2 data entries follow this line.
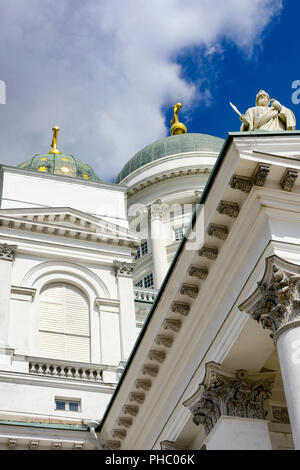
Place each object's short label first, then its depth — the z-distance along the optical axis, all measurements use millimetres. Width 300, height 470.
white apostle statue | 15867
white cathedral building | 14133
